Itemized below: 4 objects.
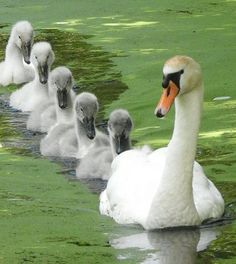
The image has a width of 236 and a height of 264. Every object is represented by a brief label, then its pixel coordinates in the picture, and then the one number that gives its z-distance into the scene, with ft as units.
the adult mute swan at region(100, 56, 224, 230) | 42.32
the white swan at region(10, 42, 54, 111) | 68.95
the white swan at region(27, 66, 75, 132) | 62.13
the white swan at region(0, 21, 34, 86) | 77.97
